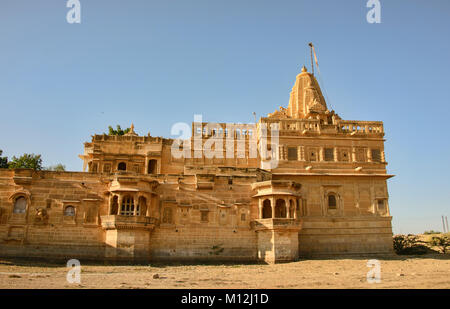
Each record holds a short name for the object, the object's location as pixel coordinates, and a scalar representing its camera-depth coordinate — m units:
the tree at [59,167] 50.08
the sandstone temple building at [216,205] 22.81
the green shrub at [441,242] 34.08
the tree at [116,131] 43.91
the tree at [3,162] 36.58
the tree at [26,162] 38.04
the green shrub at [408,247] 31.67
